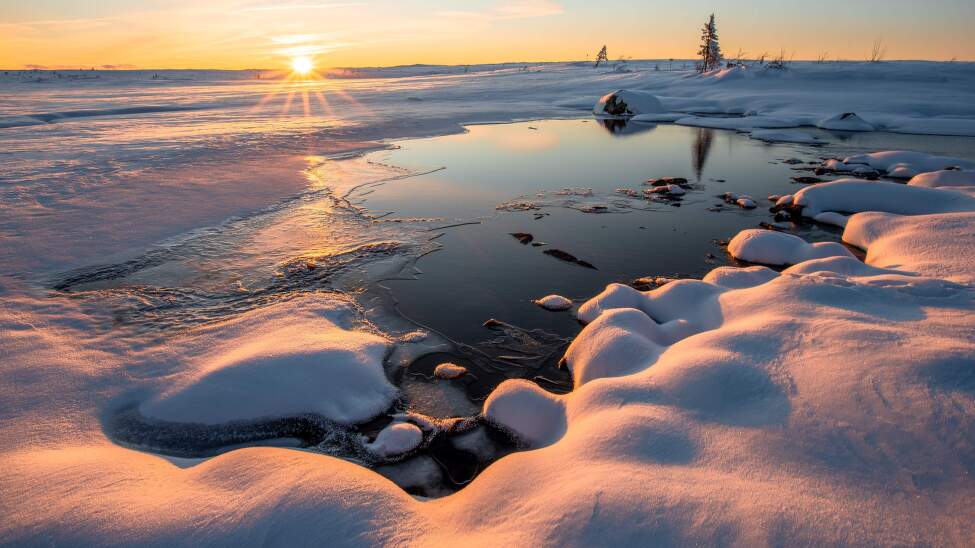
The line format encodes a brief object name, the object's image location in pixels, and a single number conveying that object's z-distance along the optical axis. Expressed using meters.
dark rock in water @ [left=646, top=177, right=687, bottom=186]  9.68
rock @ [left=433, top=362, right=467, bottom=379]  3.77
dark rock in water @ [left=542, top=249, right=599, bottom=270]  5.83
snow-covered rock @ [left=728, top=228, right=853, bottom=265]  5.60
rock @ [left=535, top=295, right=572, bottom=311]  4.74
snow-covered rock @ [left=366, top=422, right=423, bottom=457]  3.02
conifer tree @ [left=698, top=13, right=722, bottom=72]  39.72
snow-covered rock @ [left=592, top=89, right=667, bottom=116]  21.95
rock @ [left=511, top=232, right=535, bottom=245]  6.57
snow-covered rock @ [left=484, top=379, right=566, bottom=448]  3.07
